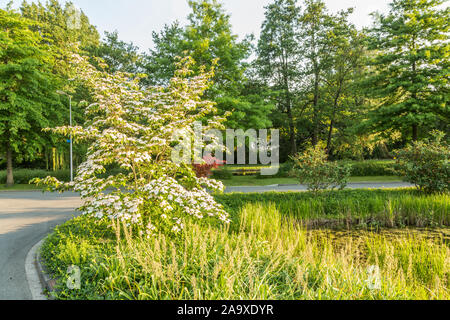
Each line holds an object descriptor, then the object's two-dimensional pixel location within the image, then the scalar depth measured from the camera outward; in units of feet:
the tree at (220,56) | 54.60
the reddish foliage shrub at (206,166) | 41.88
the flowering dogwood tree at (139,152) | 17.12
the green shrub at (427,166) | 30.37
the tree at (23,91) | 59.72
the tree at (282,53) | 84.79
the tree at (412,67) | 56.39
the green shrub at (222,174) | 69.10
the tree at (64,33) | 74.95
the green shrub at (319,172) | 29.84
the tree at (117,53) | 100.53
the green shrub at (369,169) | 69.51
